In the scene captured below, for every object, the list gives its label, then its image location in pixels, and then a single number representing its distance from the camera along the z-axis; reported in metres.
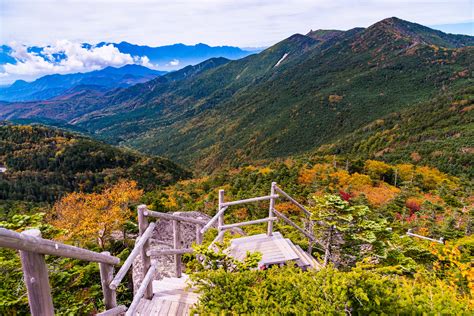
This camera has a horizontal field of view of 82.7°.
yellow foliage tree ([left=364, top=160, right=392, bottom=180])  32.25
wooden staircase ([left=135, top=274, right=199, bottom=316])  4.65
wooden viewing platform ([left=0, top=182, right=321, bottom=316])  2.10
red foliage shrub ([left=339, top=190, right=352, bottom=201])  19.37
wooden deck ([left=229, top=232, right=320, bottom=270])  6.51
